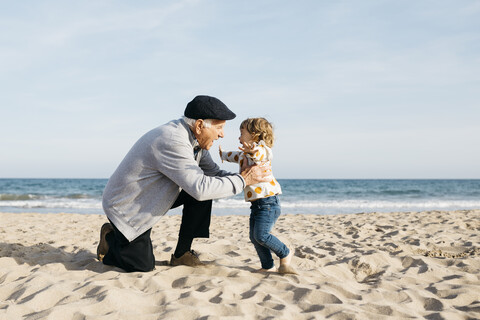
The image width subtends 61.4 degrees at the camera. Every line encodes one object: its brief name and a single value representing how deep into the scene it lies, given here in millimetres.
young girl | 3391
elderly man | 3156
